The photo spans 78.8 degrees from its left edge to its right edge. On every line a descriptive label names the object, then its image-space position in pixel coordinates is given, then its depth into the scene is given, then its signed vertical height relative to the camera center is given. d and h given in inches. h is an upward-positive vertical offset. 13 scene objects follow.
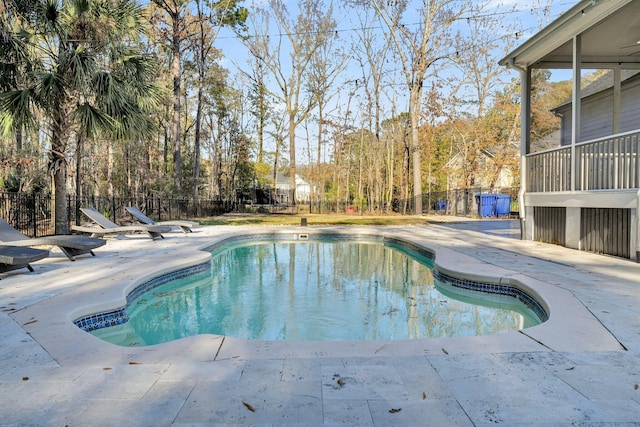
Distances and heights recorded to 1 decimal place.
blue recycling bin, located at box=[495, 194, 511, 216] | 764.1 -1.2
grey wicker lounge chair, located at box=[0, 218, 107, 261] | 223.3 -20.1
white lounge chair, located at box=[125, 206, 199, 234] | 400.5 -17.0
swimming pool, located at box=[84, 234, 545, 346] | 155.3 -49.7
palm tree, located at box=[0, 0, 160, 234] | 308.8 +107.8
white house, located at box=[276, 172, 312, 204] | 1872.5 +117.2
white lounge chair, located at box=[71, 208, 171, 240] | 321.4 -18.2
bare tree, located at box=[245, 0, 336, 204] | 851.4 +363.2
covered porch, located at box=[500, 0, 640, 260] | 236.5 +32.9
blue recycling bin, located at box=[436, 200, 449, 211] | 908.8 -2.6
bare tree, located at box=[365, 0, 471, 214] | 745.6 +332.6
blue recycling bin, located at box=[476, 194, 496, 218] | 765.3 -1.1
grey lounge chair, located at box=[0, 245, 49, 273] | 181.9 -23.4
